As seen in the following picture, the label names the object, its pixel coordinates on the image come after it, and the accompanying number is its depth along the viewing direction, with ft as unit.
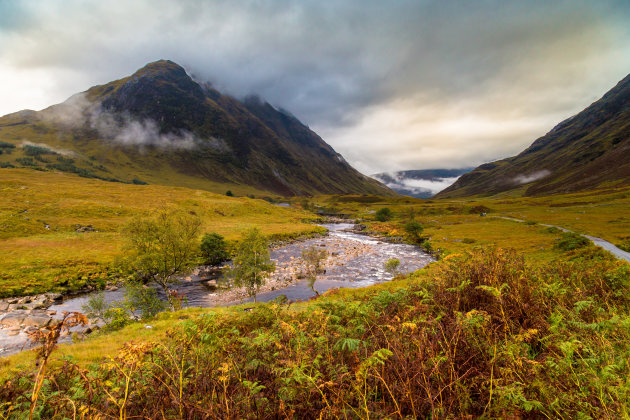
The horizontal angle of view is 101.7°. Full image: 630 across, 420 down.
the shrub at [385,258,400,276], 140.87
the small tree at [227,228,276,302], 104.37
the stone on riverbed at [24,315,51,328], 74.45
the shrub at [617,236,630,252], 121.80
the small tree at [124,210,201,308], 98.12
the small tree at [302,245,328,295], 146.00
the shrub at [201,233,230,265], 168.55
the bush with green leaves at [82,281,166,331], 63.44
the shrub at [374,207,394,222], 434.71
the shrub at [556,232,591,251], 109.19
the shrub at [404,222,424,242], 261.44
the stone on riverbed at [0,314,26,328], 73.36
